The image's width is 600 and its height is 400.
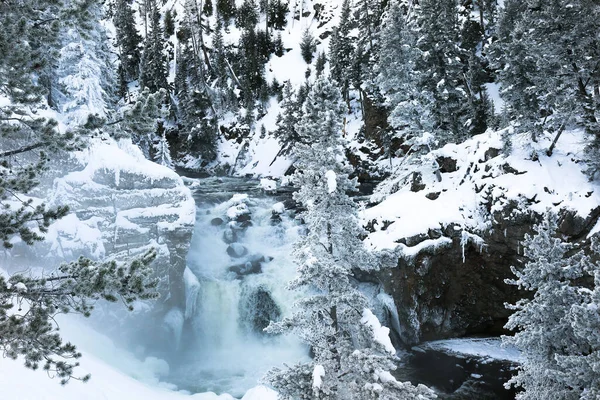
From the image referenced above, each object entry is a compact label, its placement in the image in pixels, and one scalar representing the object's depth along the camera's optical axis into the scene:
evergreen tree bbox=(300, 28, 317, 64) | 69.12
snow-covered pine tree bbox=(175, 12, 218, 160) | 55.94
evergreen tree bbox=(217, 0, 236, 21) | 76.44
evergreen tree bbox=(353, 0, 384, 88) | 50.99
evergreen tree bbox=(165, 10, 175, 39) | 74.44
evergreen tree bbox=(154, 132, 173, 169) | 38.22
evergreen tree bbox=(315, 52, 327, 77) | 62.03
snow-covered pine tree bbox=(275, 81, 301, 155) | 47.41
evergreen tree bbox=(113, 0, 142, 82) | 65.75
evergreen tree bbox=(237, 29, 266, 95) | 62.92
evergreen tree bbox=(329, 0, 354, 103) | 54.44
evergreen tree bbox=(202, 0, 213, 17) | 78.69
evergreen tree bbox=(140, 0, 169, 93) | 59.77
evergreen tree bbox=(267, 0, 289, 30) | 76.31
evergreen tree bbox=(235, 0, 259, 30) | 73.56
